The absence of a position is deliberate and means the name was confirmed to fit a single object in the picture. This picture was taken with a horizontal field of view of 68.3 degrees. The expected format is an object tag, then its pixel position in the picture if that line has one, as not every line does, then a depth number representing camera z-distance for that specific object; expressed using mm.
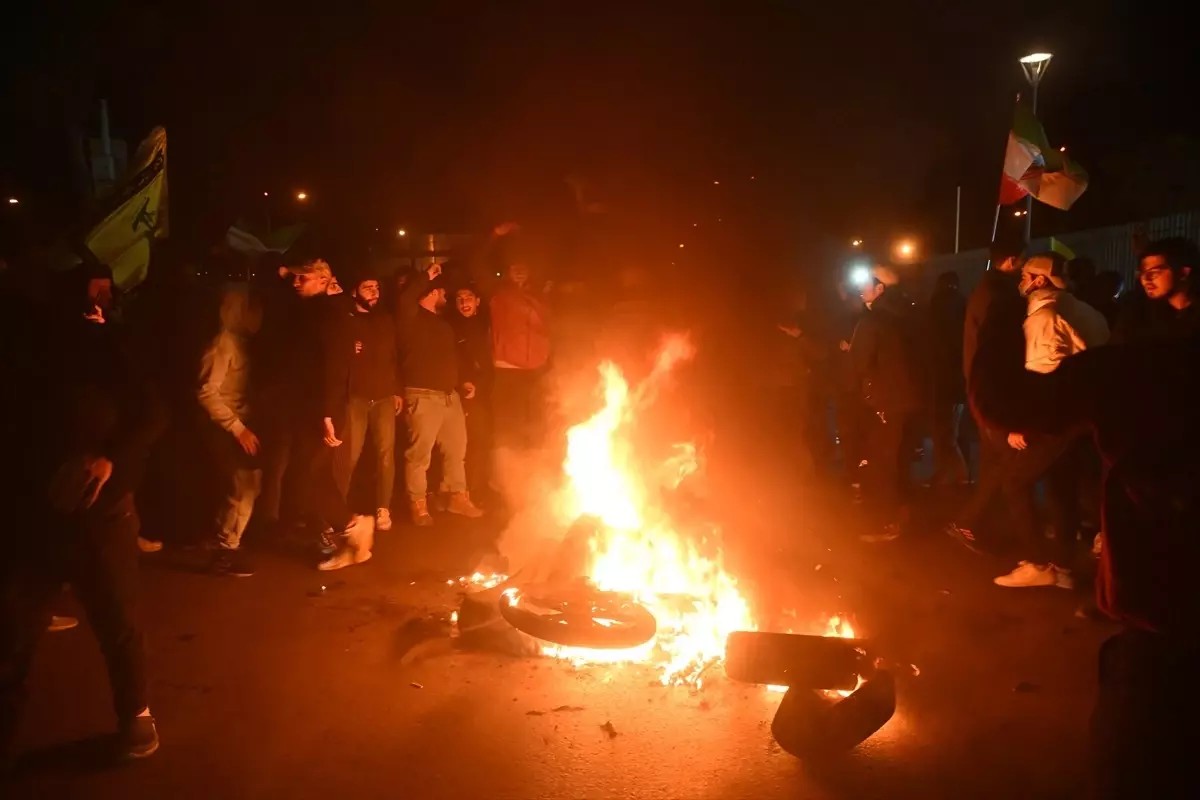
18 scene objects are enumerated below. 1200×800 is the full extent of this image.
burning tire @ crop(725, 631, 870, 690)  4445
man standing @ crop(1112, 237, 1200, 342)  5105
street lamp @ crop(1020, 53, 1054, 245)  13805
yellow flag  8336
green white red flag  10141
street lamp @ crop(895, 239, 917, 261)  16094
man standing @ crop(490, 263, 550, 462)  8344
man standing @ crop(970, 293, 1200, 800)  2406
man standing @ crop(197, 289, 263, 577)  6316
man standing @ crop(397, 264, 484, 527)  7723
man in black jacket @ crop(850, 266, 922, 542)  7195
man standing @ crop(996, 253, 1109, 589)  5844
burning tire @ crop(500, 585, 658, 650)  5055
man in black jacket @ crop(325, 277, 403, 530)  6750
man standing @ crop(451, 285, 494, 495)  8531
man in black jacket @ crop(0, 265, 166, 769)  3506
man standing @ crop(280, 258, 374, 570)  6672
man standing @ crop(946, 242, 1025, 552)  6301
